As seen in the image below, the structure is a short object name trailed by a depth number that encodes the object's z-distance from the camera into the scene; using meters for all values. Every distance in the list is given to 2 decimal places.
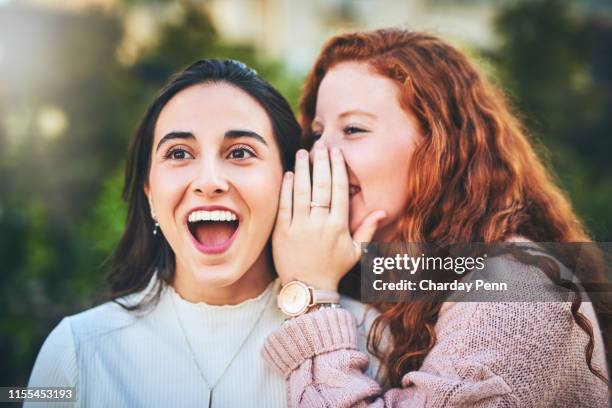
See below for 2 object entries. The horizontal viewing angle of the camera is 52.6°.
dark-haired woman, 2.53
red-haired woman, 2.35
